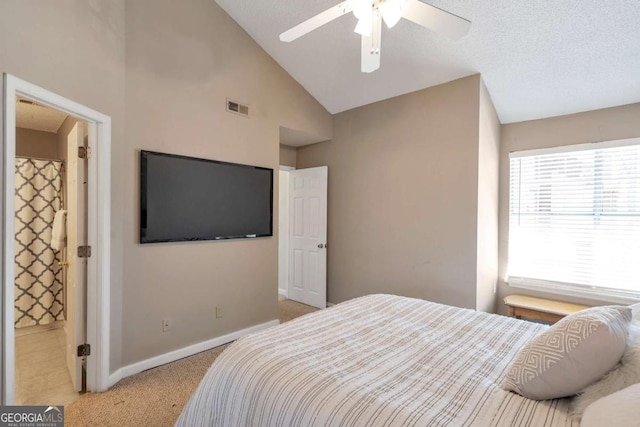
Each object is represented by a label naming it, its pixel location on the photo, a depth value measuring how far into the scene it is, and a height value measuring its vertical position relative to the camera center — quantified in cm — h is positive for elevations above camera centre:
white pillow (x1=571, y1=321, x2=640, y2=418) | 98 -55
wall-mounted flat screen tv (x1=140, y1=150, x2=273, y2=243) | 259 +12
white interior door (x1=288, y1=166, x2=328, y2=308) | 434 -35
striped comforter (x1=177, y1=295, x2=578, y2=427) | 103 -67
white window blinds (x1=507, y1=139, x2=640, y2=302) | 294 -6
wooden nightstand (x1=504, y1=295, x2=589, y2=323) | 298 -94
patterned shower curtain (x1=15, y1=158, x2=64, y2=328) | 337 -38
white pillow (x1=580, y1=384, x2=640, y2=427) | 74 -51
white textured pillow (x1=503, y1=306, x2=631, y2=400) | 104 -51
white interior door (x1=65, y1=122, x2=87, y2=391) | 225 -34
